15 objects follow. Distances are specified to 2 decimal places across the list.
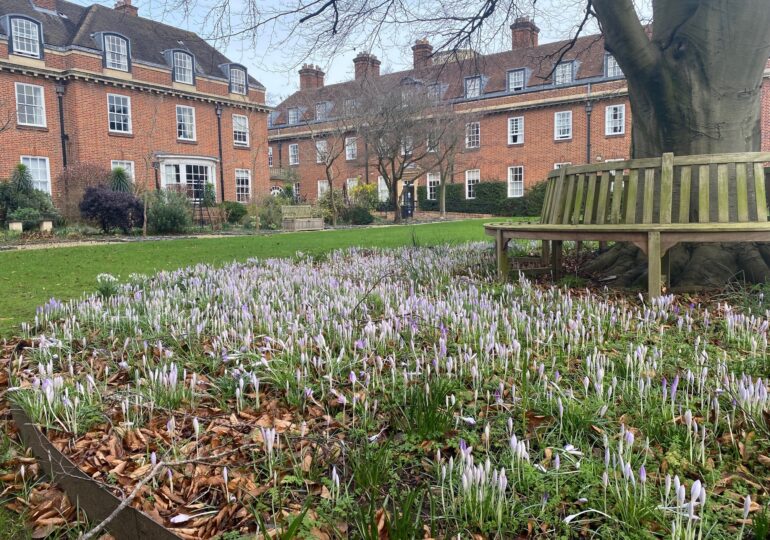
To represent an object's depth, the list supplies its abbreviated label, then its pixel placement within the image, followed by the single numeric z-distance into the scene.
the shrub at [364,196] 28.35
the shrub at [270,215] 23.30
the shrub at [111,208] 17.67
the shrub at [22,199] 19.02
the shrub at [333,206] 24.81
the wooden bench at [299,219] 21.92
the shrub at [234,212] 24.28
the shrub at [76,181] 19.88
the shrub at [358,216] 25.89
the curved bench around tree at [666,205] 4.26
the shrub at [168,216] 18.66
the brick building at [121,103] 23.22
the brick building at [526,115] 32.37
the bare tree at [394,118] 25.47
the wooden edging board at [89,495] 1.62
